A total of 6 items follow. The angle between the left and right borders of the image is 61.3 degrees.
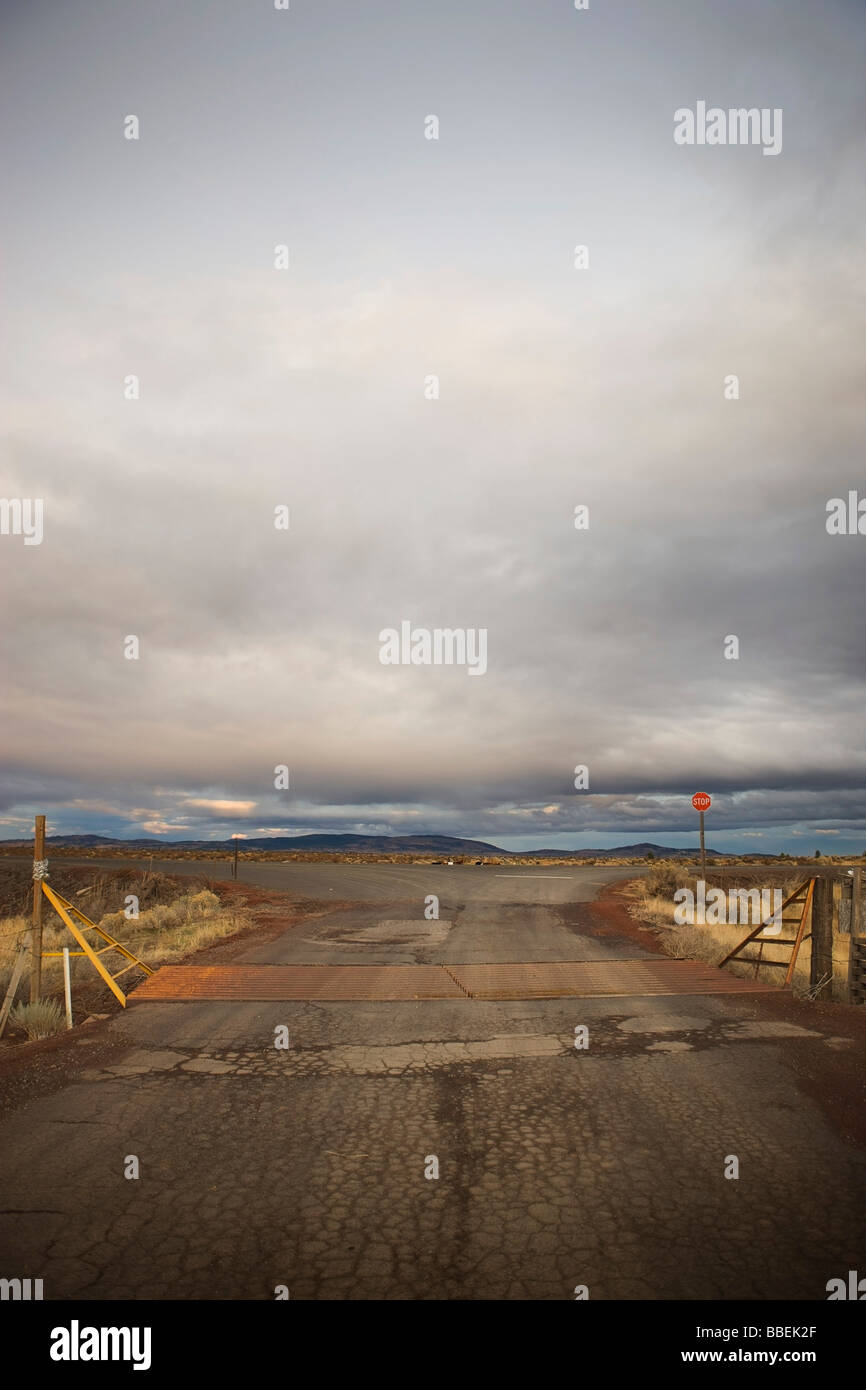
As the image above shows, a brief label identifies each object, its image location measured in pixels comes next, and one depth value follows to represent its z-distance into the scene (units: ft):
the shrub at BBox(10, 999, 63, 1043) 30.32
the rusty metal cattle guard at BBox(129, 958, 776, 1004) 37.24
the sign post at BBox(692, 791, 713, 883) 62.19
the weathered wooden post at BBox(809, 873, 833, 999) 35.78
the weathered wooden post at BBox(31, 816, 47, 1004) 30.83
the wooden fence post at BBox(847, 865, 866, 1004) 34.53
